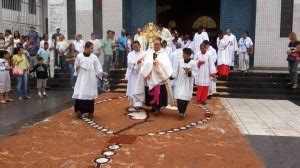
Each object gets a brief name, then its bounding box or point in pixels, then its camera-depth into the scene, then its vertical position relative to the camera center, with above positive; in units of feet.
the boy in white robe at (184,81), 29.09 -2.42
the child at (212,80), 36.65 -3.08
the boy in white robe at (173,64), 30.58 -1.51
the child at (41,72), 39.01 -2.45
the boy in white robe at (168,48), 33.64 -0.01
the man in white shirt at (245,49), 47.70 -0.05
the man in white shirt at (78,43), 47.17 +0.49
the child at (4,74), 36.11 -2.51
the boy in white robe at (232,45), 46.57 +0.40
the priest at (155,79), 29.68 -2.31
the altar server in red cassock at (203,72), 36.58 -2.18
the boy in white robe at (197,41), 48.96 +0.88
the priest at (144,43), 37.59 +0.45
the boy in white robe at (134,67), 30.50 -1.48
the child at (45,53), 45.68 -0.70
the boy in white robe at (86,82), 28.32 -2.46
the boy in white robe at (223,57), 44.39 -0.96
